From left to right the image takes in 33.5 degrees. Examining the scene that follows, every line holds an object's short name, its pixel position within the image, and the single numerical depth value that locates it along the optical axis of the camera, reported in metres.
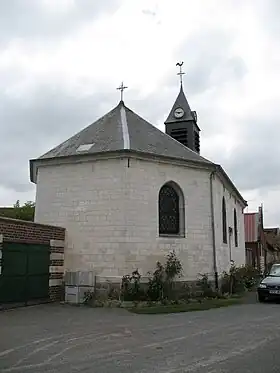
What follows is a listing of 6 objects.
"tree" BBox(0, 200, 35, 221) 33.85
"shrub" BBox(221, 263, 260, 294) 19.53
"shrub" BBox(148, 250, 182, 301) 15.97
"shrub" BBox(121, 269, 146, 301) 15.66
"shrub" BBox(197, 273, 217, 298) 17.50
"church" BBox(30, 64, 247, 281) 16.56
